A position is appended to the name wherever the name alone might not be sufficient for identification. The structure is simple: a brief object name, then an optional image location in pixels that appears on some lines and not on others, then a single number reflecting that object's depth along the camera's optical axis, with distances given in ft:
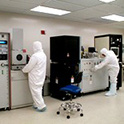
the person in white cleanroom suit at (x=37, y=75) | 12.46
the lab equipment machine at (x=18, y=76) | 13.08
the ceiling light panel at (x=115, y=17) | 17.74
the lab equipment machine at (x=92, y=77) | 17.04
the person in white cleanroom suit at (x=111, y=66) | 17.30
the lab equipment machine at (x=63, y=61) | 14.85
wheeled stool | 12.03
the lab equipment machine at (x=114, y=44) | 19.22
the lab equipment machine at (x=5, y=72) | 12.58
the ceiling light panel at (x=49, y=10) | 14.32
